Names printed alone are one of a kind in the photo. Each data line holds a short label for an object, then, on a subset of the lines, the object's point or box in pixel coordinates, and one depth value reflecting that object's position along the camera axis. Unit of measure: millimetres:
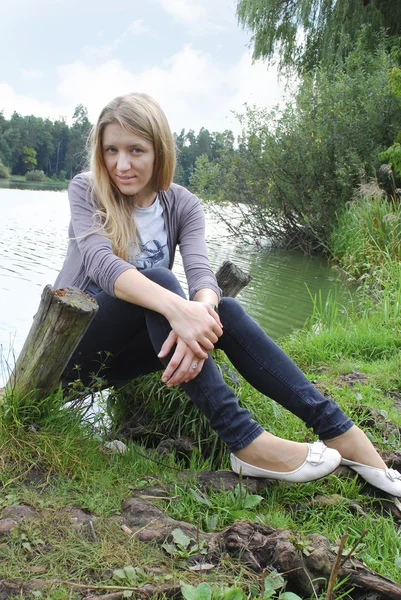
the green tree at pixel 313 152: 11117
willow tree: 12836
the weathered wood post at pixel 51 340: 1960
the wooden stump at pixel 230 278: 2875
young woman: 2037
